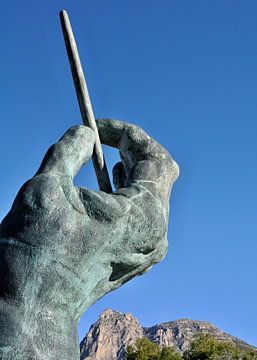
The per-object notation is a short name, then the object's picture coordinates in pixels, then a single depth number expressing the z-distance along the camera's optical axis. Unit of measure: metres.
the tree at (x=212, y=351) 42.70
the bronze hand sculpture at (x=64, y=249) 3.44
